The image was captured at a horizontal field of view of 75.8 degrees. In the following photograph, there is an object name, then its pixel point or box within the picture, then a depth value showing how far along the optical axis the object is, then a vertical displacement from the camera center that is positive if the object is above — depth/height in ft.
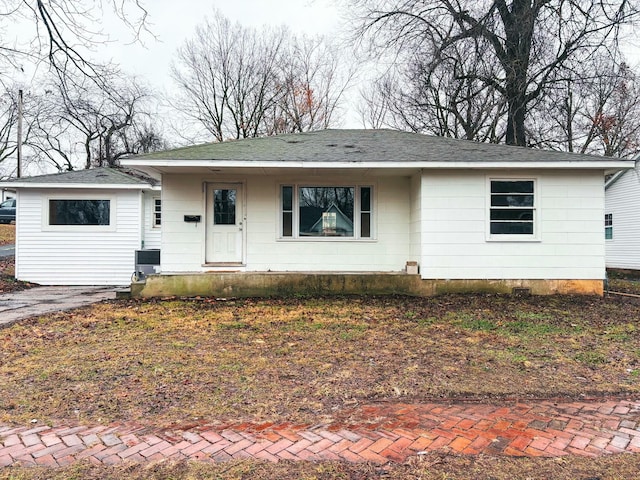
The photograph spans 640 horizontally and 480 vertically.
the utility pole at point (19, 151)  90.58 +20.27
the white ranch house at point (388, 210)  28.37 +2.46
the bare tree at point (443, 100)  53.78 +23.08
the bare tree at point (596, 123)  65.41 +20.62
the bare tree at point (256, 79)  82.02 +33.19
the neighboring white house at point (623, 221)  54.08 +3.37
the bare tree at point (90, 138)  92.38 +25.86
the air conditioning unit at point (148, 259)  35.47 -1.40
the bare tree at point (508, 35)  42.70 +23.92
